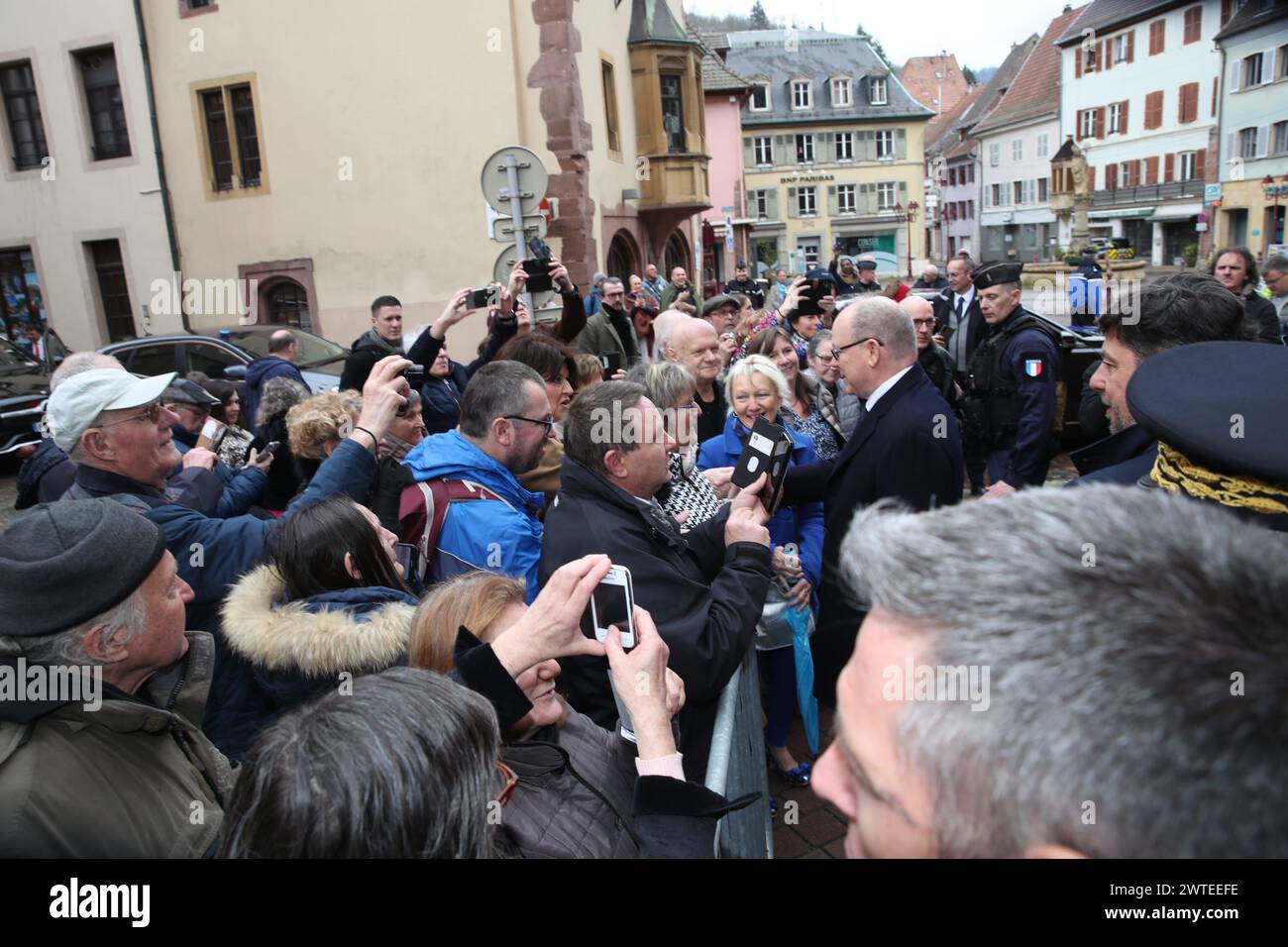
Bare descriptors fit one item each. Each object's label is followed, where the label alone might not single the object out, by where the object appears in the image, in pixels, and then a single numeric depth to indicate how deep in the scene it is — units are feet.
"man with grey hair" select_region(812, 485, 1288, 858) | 2.50
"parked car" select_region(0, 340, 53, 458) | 37.14
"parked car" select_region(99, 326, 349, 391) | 35.53
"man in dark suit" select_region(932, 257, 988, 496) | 23.03
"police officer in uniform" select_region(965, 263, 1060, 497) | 18.42
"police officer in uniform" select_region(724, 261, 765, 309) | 52.54
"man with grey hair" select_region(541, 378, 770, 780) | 8.05
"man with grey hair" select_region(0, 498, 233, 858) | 5.45
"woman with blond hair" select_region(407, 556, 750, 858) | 5.51
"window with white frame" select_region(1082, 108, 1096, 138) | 163.94
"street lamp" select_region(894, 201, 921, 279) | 168.76
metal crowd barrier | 7.03
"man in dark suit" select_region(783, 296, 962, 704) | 11.79
